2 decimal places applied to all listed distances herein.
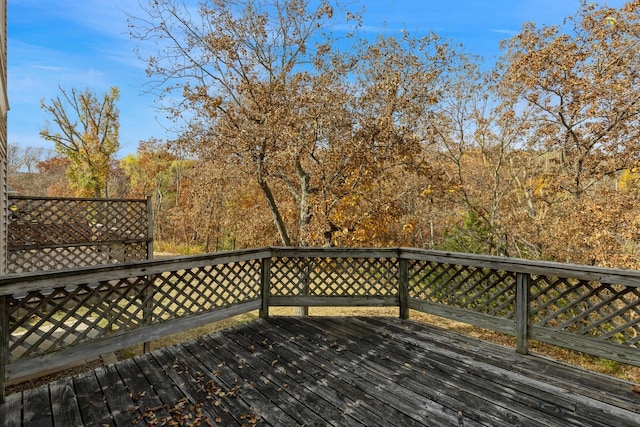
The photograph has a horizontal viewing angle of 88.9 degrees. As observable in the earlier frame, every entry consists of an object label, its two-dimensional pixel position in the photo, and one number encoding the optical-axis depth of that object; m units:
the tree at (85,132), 16.39
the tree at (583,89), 6.68
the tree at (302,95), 6.26
